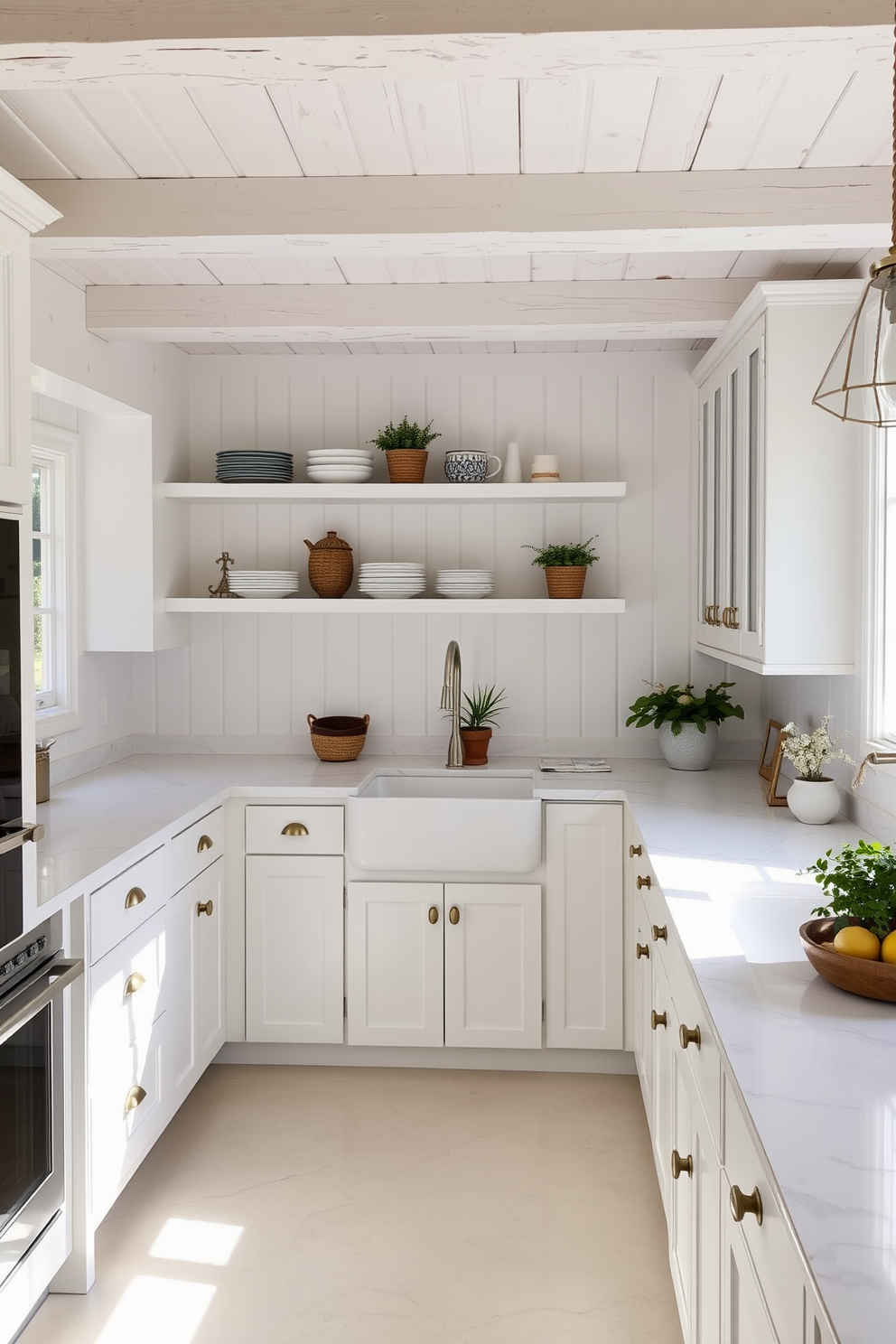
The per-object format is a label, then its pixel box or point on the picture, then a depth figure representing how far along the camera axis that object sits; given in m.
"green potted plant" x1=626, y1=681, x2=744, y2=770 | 3.51
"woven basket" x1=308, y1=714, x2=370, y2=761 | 3.68
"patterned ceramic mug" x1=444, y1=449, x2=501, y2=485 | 3.59
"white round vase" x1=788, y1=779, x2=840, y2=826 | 2.73
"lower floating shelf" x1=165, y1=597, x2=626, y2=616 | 3.55
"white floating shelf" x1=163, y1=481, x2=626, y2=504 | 3.53
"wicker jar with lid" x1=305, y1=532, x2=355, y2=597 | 3.71
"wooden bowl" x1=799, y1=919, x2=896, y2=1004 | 1.54
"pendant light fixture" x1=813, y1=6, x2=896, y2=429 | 1.09
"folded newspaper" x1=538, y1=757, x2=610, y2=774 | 3.49
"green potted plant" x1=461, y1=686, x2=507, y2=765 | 3.67
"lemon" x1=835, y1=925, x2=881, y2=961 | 1.58
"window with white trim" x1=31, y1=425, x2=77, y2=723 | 3.31
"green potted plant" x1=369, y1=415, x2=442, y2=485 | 3.62
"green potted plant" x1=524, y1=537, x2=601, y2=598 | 3.62
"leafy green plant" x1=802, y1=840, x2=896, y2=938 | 1.62
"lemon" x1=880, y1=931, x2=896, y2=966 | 1.57
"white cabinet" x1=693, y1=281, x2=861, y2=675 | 2.58
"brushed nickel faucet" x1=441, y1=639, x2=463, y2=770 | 3.57
